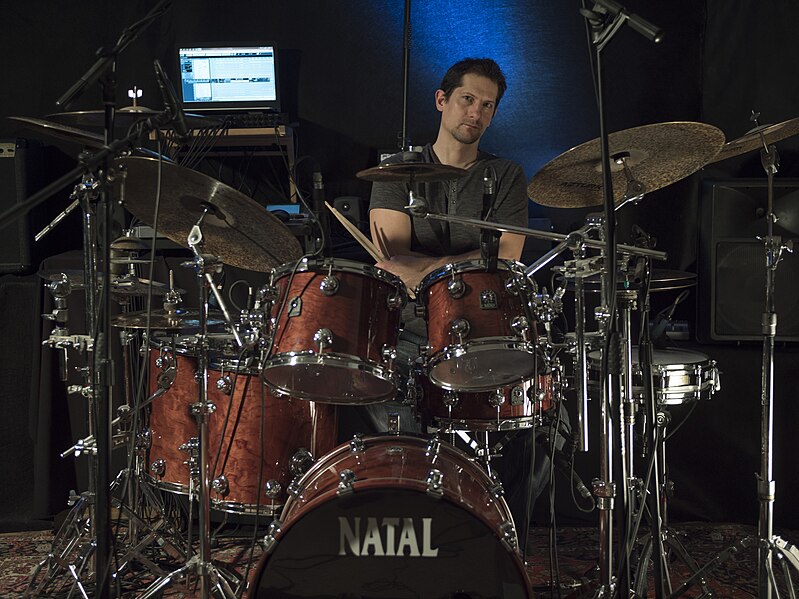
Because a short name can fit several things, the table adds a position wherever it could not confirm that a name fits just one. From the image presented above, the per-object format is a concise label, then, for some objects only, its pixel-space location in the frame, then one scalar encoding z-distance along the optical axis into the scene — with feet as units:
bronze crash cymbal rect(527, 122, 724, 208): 7.93
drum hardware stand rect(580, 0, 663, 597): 5.76
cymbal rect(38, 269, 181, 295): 9.68
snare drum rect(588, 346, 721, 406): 9.80
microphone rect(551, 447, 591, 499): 9.90
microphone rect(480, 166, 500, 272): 7.97
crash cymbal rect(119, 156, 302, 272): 7.96
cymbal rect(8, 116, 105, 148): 8.43
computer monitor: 12.98
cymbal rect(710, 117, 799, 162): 8.44
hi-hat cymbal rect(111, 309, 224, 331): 9.34
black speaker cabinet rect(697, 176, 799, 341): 12.04
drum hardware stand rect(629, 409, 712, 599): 9.12
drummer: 11.10
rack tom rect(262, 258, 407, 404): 7.81
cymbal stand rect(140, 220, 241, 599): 8.16
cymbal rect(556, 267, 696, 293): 10.12
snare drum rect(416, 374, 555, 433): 8.96
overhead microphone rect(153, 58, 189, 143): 6.64
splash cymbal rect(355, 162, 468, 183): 8.33
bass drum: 7.14
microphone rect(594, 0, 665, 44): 5.42
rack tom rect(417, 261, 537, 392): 8.02
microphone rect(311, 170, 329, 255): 7.62
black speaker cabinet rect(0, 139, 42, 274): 12.76
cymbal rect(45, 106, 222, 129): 8.41
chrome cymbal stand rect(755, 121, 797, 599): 8.34
